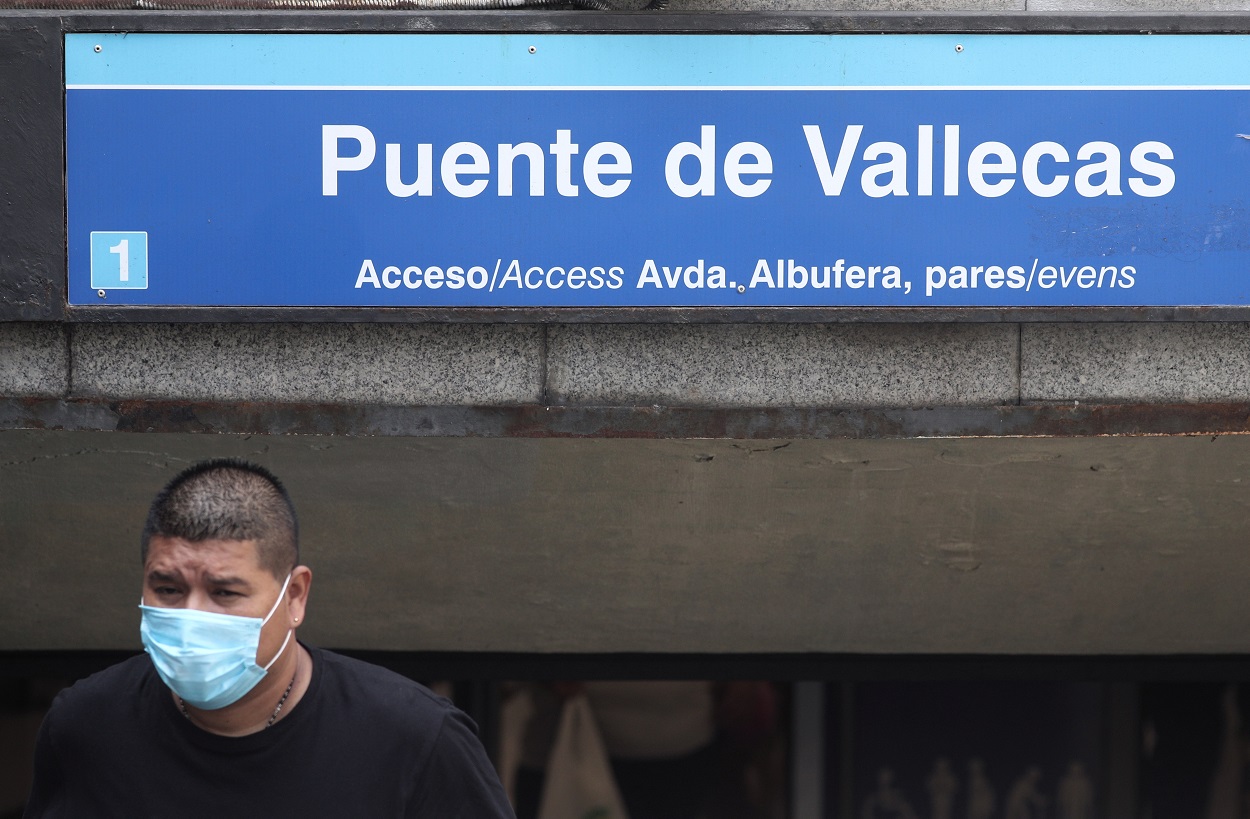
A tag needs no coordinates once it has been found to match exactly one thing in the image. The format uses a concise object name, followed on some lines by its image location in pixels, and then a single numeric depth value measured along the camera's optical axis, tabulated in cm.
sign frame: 669
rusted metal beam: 688
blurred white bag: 1006
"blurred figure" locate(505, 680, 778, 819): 1004
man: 420
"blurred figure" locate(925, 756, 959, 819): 1009
